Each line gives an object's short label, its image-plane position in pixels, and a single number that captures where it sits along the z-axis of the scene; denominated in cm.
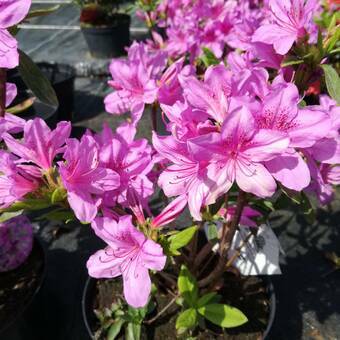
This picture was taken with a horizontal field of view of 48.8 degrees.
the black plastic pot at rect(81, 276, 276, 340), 37
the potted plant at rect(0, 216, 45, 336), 41
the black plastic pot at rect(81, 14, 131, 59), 124
